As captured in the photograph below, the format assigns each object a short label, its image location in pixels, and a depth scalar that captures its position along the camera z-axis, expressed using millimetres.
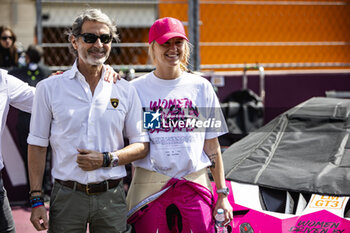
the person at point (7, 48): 6215
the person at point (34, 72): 5574
